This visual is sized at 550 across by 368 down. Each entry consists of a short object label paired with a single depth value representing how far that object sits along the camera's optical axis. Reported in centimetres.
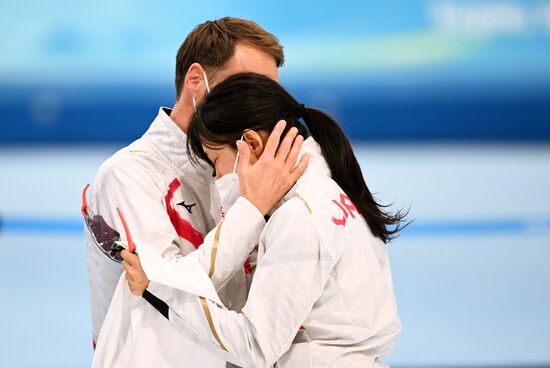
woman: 1294
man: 1328
